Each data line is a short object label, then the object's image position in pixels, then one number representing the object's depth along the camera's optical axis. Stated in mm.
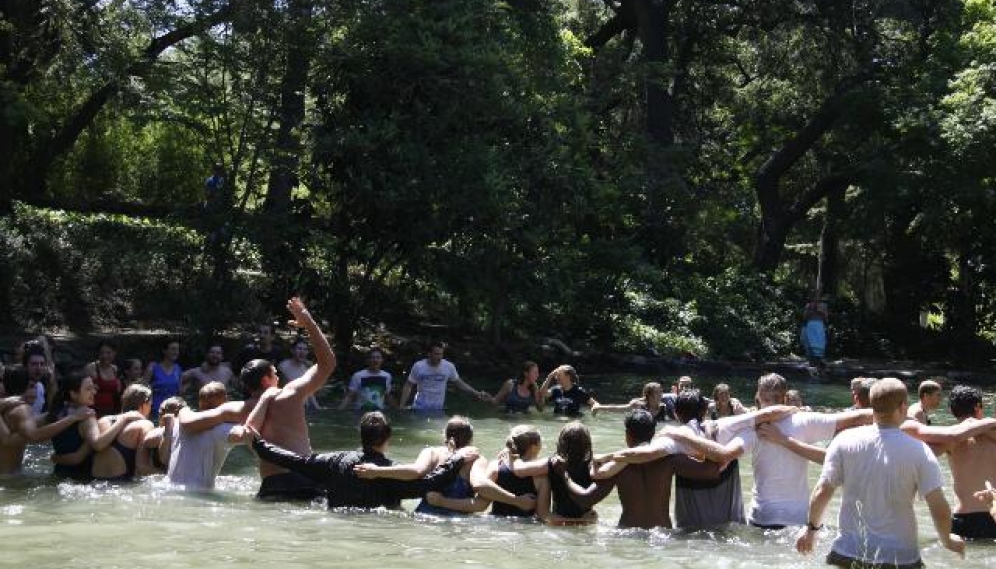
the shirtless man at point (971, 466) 9555
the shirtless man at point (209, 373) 16741
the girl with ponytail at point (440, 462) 10297
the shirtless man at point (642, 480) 9664
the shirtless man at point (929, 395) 10328
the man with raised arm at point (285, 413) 10398
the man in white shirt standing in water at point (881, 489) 7125
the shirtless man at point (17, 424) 11445
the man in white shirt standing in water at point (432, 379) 18922
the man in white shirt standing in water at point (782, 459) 9266
